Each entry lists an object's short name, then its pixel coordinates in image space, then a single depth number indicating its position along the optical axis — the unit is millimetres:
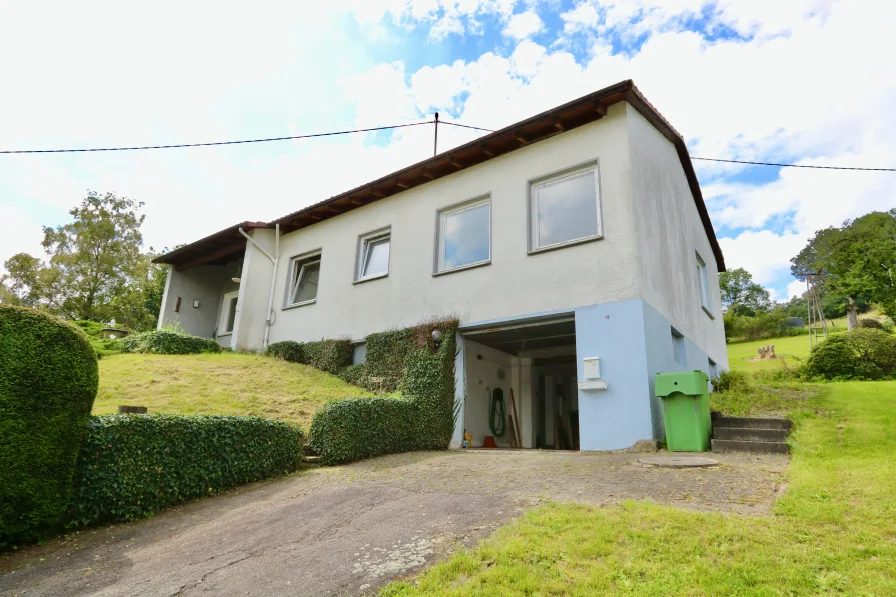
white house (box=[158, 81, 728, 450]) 8125
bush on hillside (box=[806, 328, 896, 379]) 12109
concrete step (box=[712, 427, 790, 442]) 6797
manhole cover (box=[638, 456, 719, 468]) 5789
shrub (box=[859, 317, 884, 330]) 24178
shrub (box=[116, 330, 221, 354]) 13383
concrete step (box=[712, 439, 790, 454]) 6445
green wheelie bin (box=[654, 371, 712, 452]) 6848
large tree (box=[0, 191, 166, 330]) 26438
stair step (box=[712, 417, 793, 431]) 7164
